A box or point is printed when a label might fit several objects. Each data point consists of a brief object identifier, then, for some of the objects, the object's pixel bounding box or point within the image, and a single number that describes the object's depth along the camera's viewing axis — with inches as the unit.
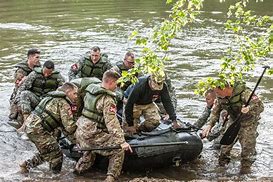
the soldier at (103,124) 419.4
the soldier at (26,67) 603.9
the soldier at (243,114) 457.8
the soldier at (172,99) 552.4
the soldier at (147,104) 459.8
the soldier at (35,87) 576.4
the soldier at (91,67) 631.9
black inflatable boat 454.6
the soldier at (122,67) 551.3
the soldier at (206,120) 526.2
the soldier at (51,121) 438.0
